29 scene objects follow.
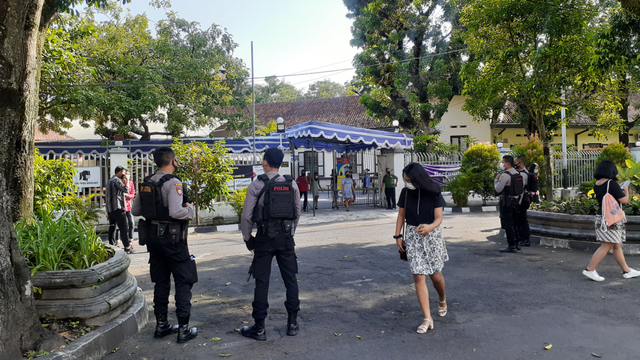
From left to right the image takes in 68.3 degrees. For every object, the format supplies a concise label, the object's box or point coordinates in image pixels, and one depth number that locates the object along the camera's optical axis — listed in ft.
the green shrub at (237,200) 43.45
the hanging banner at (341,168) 60.39
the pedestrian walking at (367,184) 61.14
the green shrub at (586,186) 53.15
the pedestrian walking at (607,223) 20.02
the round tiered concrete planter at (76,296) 13.87
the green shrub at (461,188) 54.44
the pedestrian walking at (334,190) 58.35
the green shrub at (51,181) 27.71
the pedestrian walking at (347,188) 55.77
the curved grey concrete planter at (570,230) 26.23
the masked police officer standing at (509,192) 26.86
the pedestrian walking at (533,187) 30.53
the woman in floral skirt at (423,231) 14.66
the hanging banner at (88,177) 40.29
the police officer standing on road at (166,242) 13.88
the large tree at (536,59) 33.86
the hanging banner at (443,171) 59.98
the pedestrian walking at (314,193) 50.28
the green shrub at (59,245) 14.75
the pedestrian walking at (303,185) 53.06
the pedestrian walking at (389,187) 55.83
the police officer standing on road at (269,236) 14.06
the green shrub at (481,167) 54.65
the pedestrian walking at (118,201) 28.71
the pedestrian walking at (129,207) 29.86
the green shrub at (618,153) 60.54
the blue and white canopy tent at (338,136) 48.73
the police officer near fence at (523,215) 27.91
